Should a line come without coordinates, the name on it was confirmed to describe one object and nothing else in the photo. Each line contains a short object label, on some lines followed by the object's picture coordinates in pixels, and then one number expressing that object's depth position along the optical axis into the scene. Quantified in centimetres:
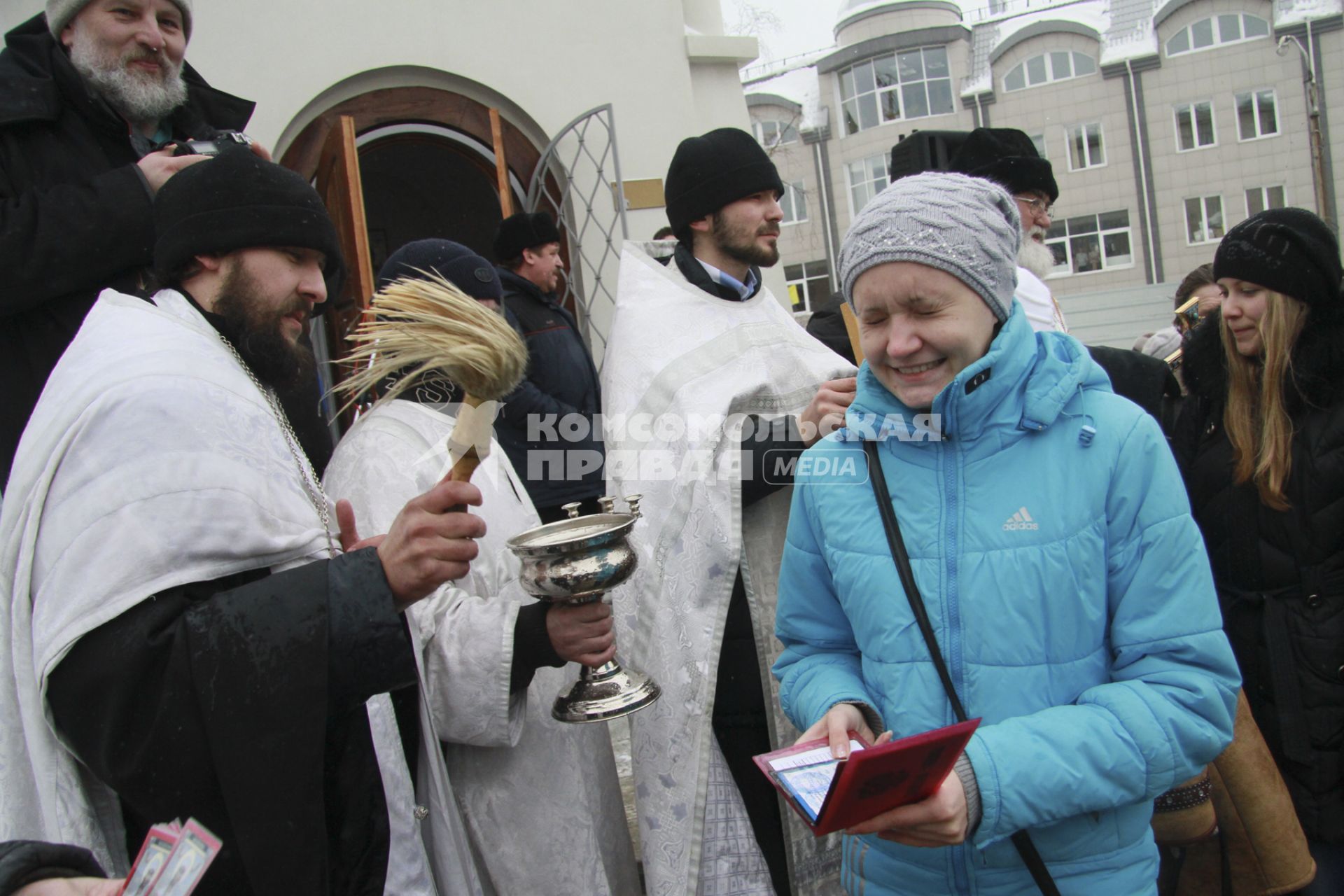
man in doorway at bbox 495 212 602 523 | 428
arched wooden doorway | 577
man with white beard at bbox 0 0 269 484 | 226
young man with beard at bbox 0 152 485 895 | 148
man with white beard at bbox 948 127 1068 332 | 338
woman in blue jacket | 149
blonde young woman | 247
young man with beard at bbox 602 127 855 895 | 246
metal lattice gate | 623
